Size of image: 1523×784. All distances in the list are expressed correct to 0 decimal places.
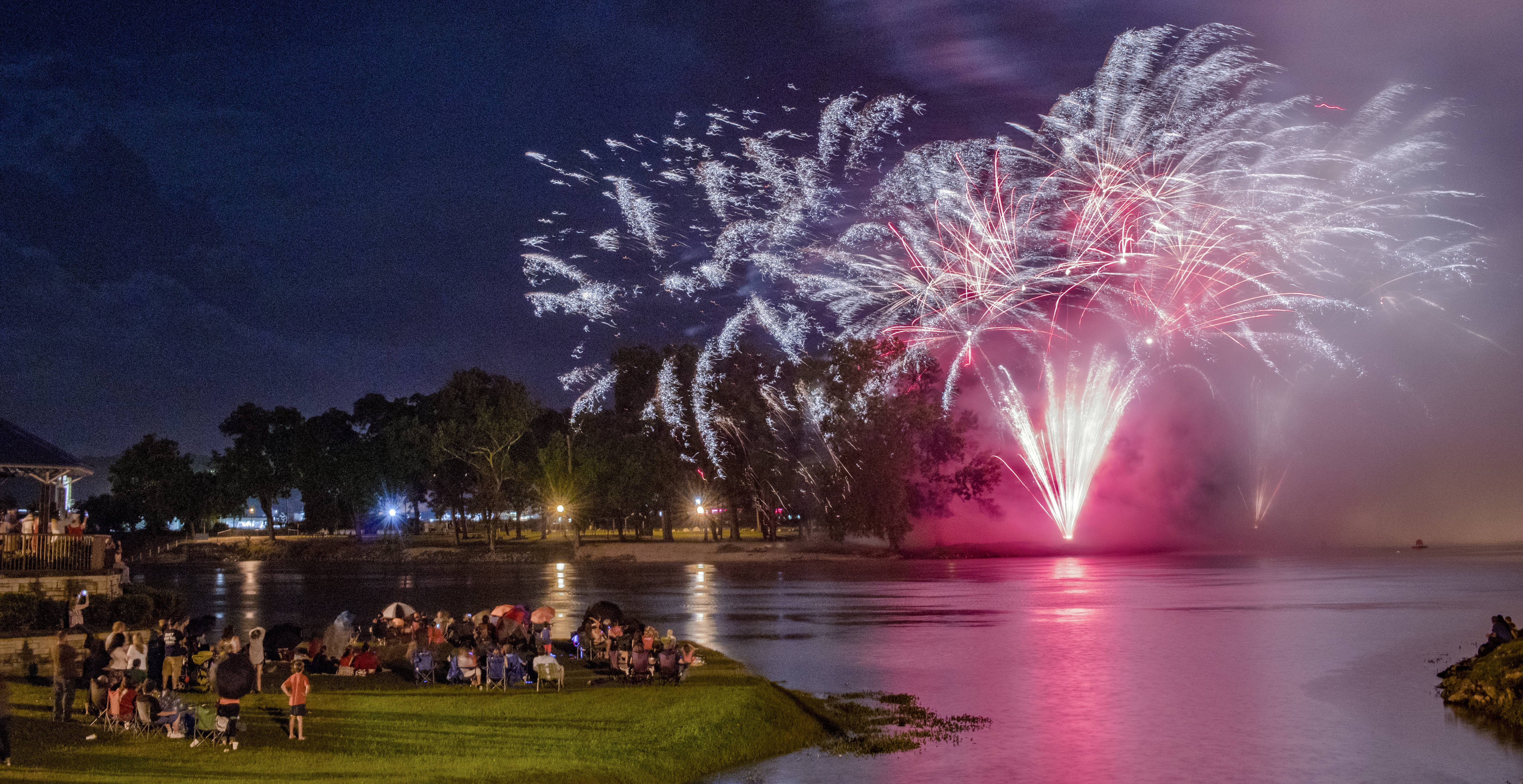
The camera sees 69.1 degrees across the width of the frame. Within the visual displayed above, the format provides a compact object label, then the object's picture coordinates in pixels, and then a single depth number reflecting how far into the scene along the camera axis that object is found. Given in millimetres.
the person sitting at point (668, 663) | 24391
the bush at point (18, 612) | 26422
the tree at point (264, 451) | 132625
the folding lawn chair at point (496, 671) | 23766
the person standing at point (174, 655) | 22500
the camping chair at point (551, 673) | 23969
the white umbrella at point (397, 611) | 31250
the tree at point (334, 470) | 121188
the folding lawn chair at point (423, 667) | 24188
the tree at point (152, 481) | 128750
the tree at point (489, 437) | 108812
